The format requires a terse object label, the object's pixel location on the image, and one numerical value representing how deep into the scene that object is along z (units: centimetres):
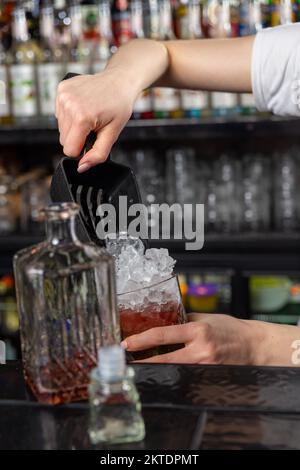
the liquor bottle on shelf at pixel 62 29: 314
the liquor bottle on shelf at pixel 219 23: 294
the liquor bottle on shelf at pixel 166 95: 296
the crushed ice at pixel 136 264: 98
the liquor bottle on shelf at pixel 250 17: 300
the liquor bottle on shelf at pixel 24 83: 307
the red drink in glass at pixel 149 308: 98
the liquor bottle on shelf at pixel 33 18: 321
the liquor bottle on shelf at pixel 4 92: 310
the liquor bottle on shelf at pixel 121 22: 311
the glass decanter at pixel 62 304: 81
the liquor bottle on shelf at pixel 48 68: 306
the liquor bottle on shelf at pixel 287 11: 296
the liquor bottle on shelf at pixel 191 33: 296
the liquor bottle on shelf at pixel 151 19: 307
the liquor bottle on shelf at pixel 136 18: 310
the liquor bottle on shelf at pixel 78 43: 309
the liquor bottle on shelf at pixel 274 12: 299
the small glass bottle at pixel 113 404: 68
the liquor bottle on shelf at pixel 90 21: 311
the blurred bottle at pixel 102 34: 309
